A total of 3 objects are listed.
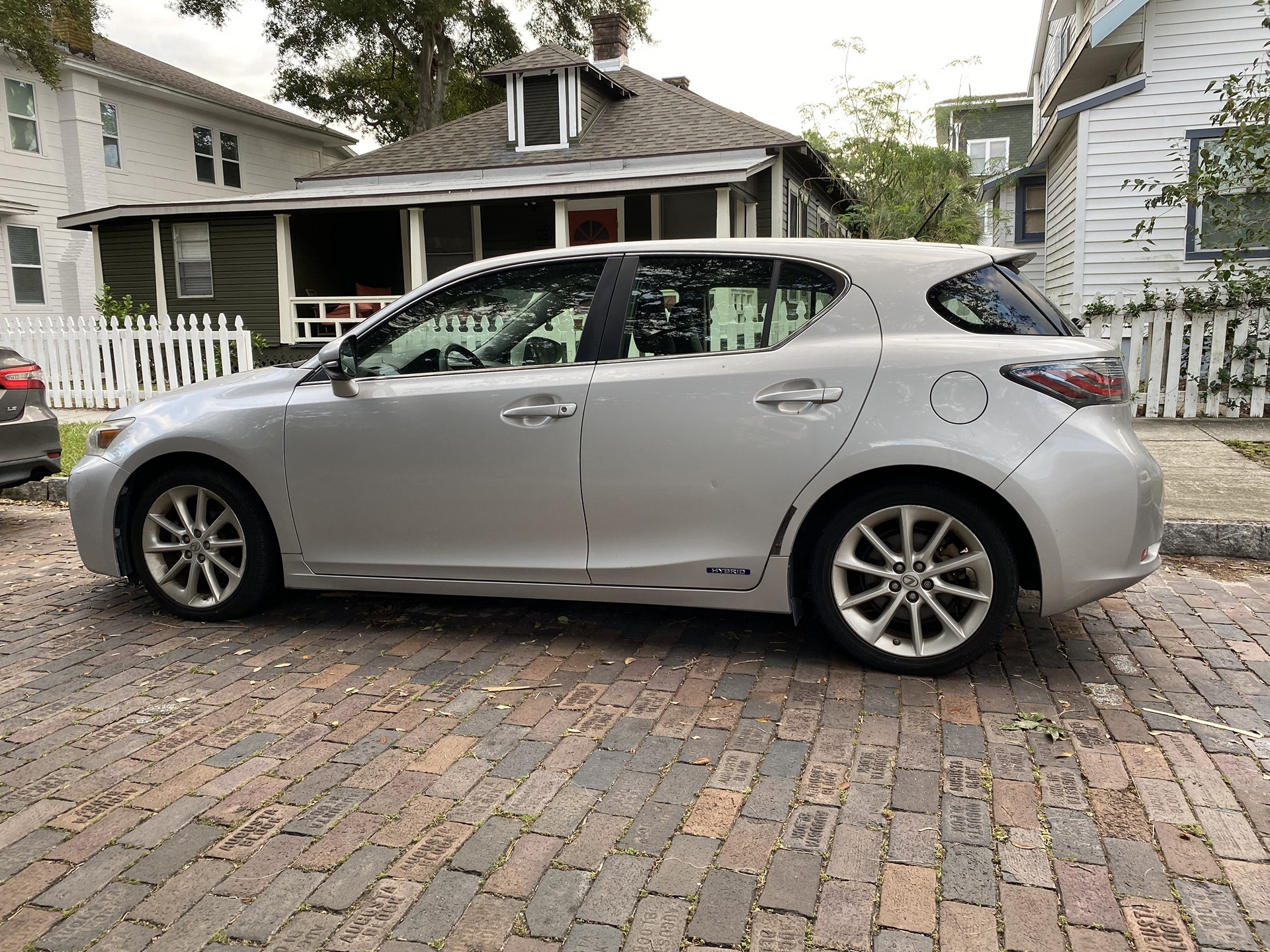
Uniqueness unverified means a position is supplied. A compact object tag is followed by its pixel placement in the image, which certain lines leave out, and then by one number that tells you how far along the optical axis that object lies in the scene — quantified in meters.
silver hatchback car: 3.60
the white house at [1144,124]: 13.82
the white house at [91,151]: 22.23
